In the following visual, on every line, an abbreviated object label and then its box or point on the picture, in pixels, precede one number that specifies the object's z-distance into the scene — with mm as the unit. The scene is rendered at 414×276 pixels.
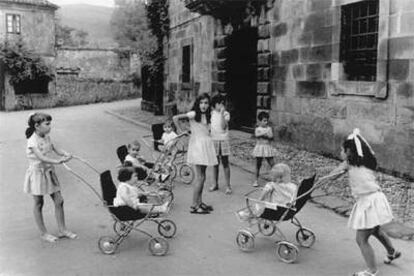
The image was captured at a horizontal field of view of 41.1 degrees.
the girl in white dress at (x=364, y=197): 5039
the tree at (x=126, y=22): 62328
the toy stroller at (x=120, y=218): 5836
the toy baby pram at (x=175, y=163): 8797
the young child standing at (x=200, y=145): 7508
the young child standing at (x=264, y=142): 8930
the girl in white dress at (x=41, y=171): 6273
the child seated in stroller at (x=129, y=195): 5891
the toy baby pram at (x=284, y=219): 5625
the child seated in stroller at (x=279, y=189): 5914
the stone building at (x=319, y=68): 9492
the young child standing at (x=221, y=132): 8859
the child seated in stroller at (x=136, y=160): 7762
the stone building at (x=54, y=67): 36188
